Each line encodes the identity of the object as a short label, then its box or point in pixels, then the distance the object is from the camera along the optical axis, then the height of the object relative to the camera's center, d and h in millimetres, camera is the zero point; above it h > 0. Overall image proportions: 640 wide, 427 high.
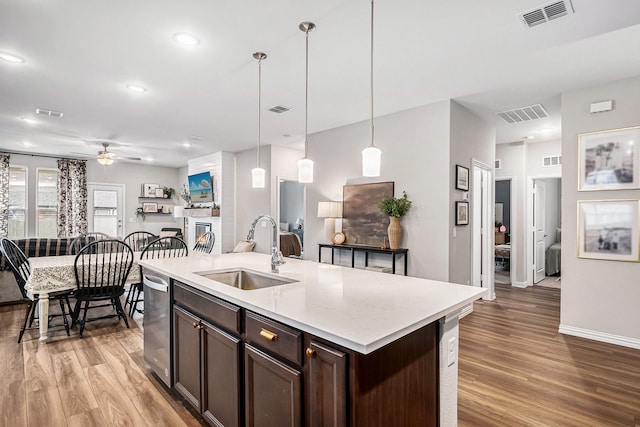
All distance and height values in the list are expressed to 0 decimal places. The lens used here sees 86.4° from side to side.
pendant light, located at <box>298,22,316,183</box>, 2487 +355
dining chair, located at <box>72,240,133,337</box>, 3545 -696
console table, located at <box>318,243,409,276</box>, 4320 -487
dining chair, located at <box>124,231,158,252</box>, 5643 -595
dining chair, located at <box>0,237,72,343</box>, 3498 -583
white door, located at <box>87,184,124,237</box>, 8688 +123
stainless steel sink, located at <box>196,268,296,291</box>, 2372 -467
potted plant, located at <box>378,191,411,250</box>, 4324 -2
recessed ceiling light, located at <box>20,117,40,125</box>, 4953 +1391
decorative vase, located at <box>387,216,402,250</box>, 4336 -243
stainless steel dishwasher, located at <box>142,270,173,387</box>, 2402 -834
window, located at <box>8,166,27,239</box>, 7504 +257
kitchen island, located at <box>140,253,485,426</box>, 1226 -588
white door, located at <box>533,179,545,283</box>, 6312 -298
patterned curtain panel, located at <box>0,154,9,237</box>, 7250 +398
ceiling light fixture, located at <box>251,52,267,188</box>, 2847 +331
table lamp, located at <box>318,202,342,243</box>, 4996 +56
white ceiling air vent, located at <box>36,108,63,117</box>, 4543 +1380
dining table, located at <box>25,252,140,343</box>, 3344 -684
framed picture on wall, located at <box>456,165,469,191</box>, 4207 +456
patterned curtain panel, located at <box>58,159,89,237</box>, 8078 +383
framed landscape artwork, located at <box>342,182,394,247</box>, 4633 -2
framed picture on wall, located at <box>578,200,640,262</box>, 3342 -156
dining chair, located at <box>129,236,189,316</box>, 4172 -504
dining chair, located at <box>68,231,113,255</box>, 4628 -423
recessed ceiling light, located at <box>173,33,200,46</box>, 2625 +1377
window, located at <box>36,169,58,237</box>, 7859 +244
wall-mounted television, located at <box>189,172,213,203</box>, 7898 +625
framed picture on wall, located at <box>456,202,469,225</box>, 4230 +12
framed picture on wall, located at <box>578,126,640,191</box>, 3336 +553
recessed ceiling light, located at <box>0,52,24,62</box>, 2953 +1382
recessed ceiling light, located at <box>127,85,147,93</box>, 3718 +1391
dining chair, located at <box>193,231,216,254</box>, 5359 -550
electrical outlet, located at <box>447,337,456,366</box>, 1685 -689
